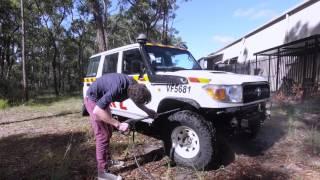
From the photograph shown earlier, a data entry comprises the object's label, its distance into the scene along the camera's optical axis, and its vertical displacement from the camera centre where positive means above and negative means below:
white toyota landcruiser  3.52 -0.40
